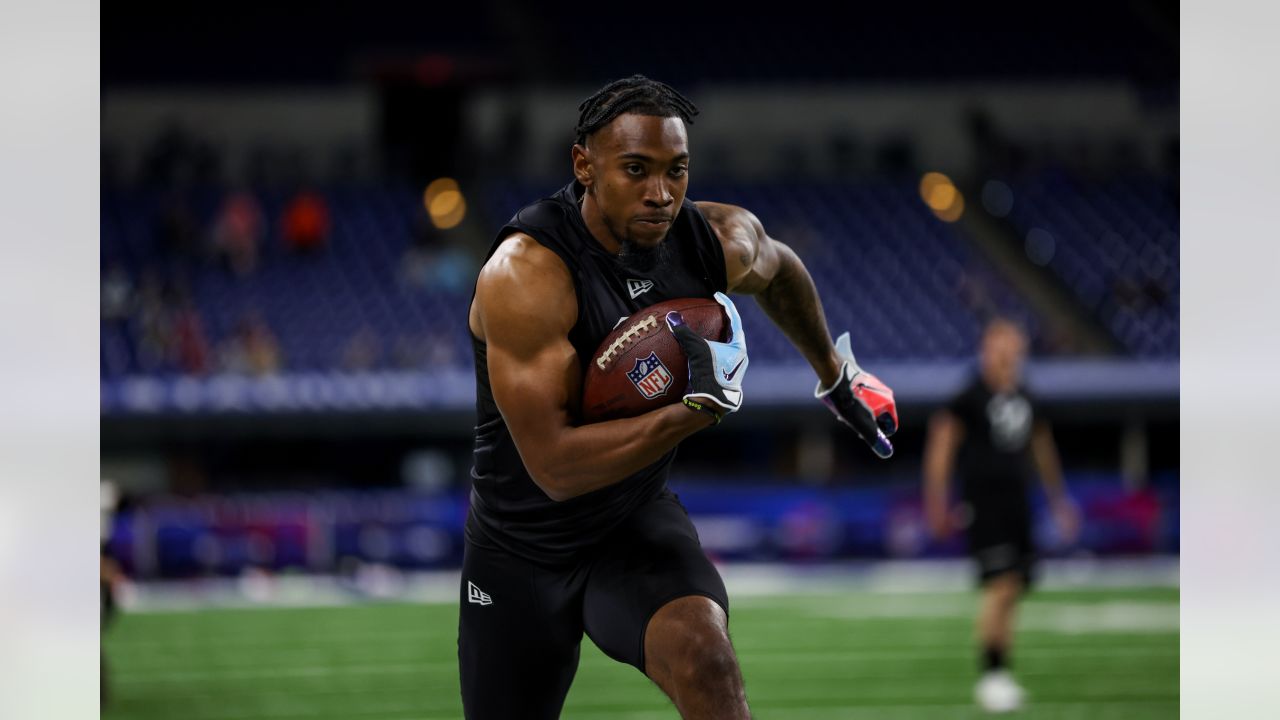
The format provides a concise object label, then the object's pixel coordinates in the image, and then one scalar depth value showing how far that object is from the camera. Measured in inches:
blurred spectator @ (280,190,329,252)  775.1
